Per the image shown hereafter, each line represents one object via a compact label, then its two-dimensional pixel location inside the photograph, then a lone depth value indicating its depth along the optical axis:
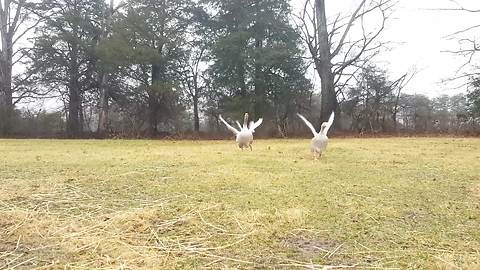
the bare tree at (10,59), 18.20
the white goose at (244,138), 9.20
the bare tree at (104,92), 19.18
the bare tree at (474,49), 9.91
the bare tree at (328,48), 17.33
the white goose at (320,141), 7.50
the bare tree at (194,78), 18.98
